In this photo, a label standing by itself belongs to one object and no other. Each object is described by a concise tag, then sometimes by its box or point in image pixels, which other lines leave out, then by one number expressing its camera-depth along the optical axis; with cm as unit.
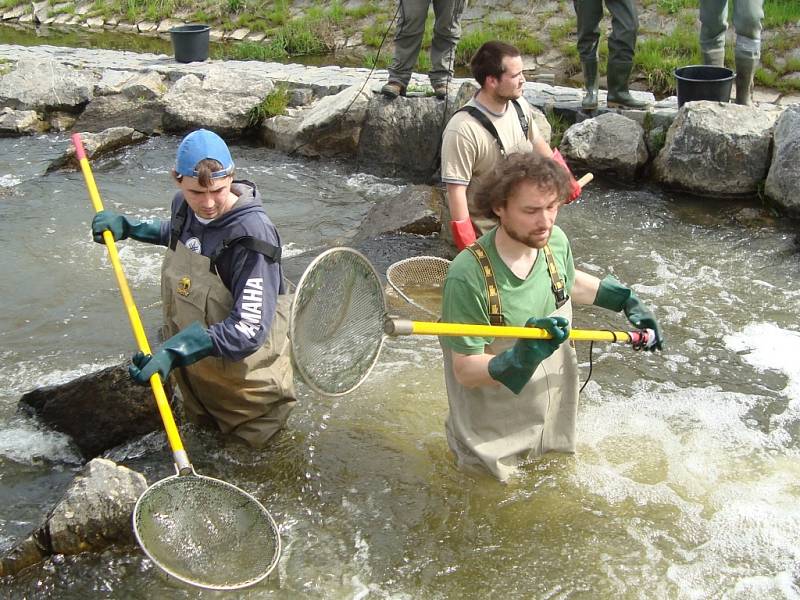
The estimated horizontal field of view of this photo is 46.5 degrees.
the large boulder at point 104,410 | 502
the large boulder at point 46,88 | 1194
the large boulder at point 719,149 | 814
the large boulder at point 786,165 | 769
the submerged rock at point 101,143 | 1009
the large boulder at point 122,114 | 1134
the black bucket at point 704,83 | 858
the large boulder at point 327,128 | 1021
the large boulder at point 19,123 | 1154
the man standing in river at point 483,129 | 528
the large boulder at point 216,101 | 1095
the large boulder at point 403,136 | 970
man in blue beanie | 396
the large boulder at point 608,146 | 869
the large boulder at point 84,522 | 402
